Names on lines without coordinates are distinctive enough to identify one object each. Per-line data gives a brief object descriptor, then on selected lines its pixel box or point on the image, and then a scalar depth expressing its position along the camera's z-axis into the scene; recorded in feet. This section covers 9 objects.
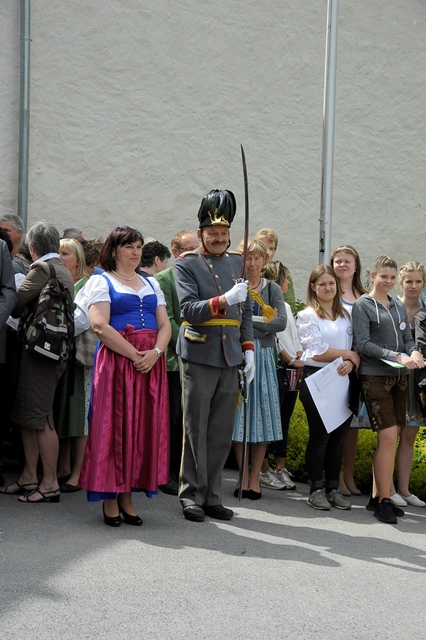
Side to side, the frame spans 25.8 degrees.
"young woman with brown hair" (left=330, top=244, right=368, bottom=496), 23.77
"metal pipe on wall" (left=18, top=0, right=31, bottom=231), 37.24
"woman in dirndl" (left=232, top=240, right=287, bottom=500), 22.79
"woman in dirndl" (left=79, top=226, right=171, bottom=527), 19.01
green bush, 24.14
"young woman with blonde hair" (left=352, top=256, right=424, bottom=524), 21.71
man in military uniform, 20.17
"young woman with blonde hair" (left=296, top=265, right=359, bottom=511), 22.22
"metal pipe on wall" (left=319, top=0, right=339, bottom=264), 33.74
